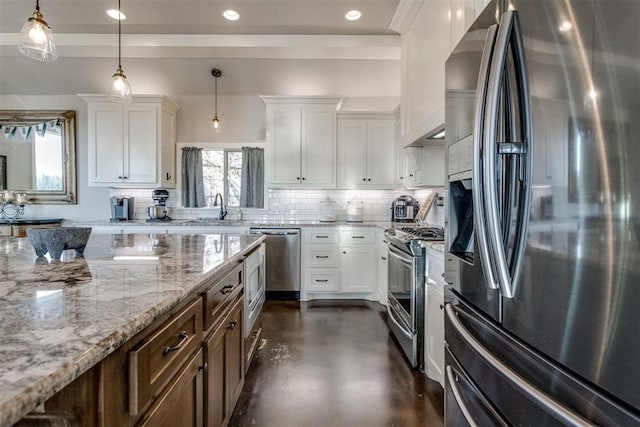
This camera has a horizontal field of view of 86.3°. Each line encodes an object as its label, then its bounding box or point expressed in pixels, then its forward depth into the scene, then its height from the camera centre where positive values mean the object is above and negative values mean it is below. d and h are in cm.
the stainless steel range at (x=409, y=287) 230 -55
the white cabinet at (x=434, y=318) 201 -65
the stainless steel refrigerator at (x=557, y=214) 59 +0
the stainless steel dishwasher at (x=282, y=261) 408 -59
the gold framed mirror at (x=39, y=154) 465 +79
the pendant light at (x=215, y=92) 435 +166
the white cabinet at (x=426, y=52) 199 +108
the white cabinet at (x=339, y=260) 411 -58
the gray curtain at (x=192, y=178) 471 +47
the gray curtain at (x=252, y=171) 470 +56
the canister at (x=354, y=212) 452 +0
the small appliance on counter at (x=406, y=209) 442 +4
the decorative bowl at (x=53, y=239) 141 -12
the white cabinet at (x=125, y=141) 429 +89
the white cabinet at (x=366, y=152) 445 +78
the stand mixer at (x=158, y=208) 448 +5
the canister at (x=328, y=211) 457 +1
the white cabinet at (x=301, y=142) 436 +90
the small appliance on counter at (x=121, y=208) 455 +5
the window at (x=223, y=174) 481 +53
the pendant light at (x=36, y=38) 181 +95
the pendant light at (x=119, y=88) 238 +87
